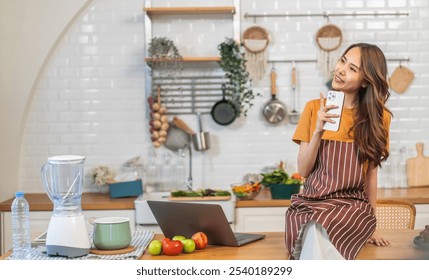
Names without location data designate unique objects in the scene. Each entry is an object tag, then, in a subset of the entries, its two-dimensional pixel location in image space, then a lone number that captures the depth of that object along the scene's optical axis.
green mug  2.59
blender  2.51
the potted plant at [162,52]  4.81
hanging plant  4.81
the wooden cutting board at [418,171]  4.98
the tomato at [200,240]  2.59
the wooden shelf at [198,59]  4.79
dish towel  2.50
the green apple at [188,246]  2.54
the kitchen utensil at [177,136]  5.01
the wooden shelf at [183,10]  4.81
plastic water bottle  2.58
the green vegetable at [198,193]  4.47
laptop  2.57
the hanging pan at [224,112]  4.98
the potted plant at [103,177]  4.82
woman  2.45
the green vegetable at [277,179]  4.51
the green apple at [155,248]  2.52
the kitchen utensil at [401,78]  5.05
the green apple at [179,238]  2.57
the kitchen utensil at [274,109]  5.00
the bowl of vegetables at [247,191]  4.45
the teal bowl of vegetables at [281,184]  4.49
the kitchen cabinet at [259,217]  4.46
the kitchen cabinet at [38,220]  4.45
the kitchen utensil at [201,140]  4.97
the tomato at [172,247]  2.50
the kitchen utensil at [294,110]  5.00
